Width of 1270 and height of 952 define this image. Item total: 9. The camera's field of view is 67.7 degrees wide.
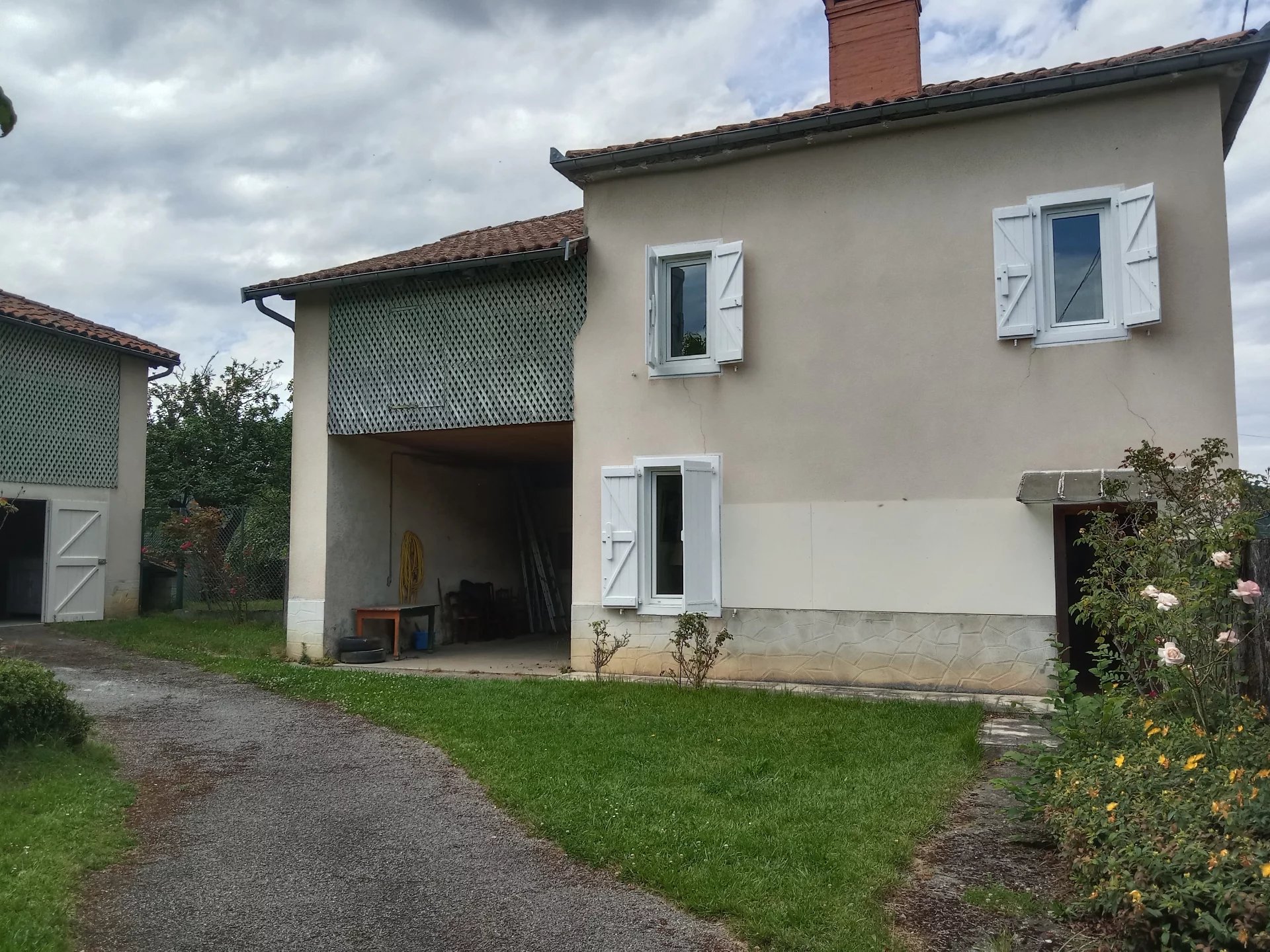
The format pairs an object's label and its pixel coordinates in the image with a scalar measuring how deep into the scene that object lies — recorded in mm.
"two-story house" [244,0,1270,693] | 8242
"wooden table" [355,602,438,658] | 11781
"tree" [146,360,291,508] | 20875
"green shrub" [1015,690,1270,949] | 3090
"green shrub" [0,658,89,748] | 5723
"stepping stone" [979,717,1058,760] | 6621
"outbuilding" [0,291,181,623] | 14266
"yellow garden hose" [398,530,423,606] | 12859
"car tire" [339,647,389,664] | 11250
